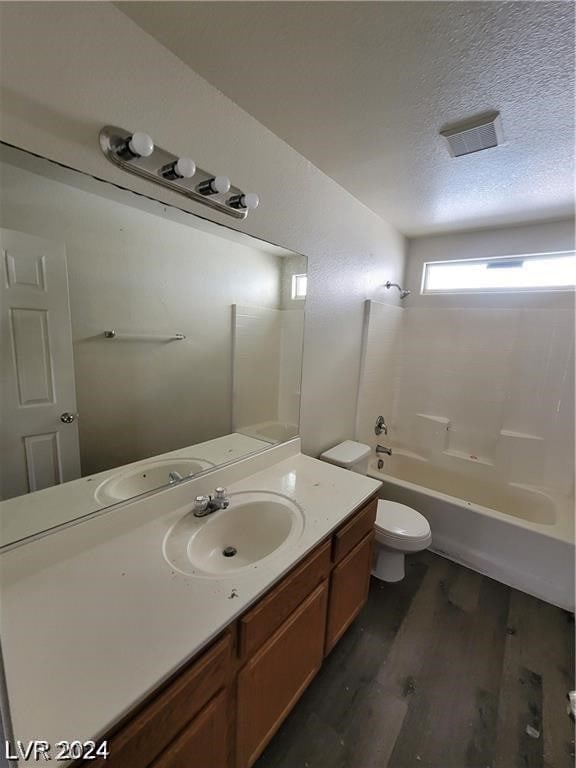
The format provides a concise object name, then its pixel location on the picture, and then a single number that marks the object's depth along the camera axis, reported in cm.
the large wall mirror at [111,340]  90
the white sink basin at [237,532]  111
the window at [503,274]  234
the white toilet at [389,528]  187
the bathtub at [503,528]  190
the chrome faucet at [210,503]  123
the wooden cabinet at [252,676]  67
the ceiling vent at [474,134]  129
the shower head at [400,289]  268
